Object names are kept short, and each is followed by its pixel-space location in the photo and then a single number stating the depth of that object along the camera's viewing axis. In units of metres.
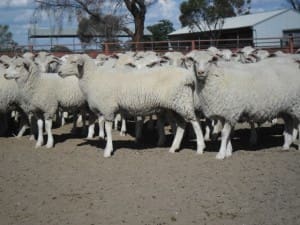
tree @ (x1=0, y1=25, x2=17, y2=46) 55.47
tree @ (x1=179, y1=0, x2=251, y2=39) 52.06
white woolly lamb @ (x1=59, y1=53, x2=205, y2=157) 8.97
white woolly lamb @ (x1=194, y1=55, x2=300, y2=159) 8.41
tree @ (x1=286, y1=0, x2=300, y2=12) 58.22
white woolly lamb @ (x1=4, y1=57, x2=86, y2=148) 10.08
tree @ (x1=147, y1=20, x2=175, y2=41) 65.57
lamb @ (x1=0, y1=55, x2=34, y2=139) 11.12
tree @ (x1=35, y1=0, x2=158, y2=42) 29.52
